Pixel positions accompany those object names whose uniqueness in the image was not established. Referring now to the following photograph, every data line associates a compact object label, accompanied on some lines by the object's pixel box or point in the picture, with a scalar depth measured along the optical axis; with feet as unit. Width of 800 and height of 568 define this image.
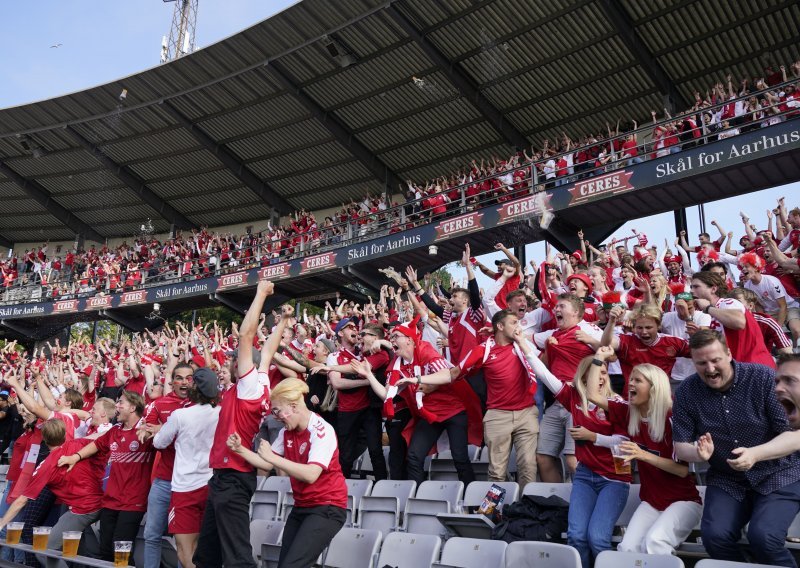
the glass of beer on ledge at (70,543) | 17.22
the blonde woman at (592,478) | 13.48
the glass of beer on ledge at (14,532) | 19.08
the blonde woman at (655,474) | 12.10
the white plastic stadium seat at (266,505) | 20.72
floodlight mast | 107.34
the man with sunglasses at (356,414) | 22.27
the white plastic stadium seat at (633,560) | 10.29
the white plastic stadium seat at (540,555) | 11.57
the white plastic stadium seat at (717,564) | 9.57
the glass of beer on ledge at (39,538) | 17.92
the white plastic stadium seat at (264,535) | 16.97
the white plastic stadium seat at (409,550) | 13.75
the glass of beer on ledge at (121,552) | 16.03
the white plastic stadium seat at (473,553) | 12.94
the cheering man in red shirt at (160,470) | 17.79
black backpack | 14.37
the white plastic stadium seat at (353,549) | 14.65
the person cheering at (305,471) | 13.10
